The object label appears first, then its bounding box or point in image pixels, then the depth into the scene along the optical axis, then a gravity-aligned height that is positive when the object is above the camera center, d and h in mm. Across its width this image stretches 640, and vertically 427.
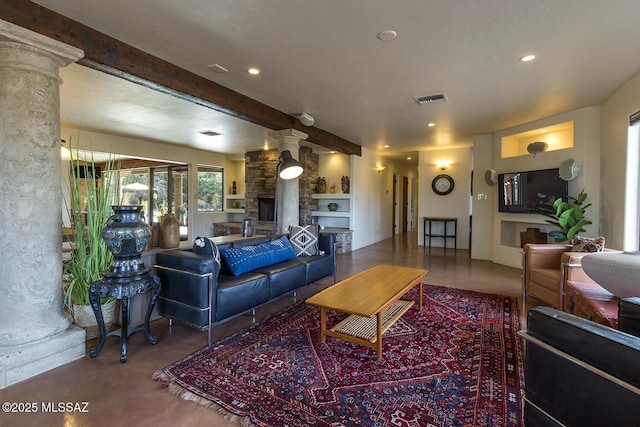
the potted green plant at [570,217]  4195 -70
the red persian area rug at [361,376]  1699 -1106
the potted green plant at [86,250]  2523 -317
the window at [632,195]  3535 +198
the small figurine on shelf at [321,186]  7988 +674
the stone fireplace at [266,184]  7656 +738
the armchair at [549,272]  2844 -627
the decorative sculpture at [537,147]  5008 +1065
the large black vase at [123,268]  2285 -439
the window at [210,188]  8688 +693
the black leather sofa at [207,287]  2488 -679
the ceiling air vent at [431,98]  3830 +1454
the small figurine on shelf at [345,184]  7582 +691
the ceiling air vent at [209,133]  6086 +1602
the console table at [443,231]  7658 -506
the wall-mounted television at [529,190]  4777 +370
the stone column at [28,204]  2057 +56
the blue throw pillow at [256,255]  3016 -470
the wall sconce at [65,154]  4688 +914
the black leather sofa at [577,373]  945 -552
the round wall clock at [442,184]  7684 +695
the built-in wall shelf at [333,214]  7391 -52
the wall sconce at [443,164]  7641 +1205
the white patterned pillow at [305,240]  4098 -380
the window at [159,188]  8477 +679
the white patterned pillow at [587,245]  3121 -344
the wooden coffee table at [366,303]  2307 -713
